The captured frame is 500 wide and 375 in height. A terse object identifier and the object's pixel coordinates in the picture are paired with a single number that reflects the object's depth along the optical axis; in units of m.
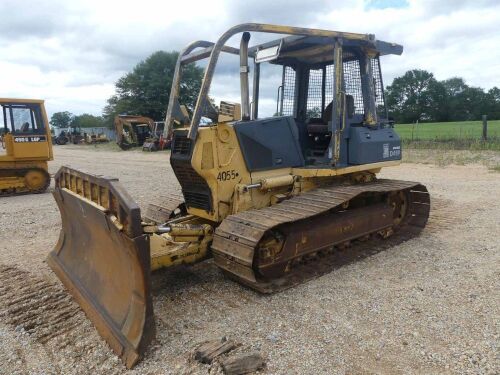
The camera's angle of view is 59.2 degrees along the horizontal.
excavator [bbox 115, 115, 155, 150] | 32.34
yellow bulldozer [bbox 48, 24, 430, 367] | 3.71
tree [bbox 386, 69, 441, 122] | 69.75
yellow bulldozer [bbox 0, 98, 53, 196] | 11.53
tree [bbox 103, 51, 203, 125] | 47.28
